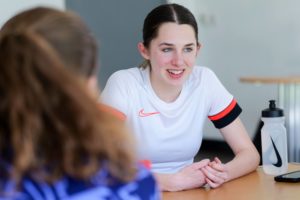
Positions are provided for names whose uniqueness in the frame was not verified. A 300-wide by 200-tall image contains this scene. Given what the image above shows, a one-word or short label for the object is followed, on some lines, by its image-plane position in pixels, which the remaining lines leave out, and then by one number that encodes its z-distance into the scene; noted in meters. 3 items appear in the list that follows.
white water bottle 1.87
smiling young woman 2.01
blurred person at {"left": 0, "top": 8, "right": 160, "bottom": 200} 0.98
